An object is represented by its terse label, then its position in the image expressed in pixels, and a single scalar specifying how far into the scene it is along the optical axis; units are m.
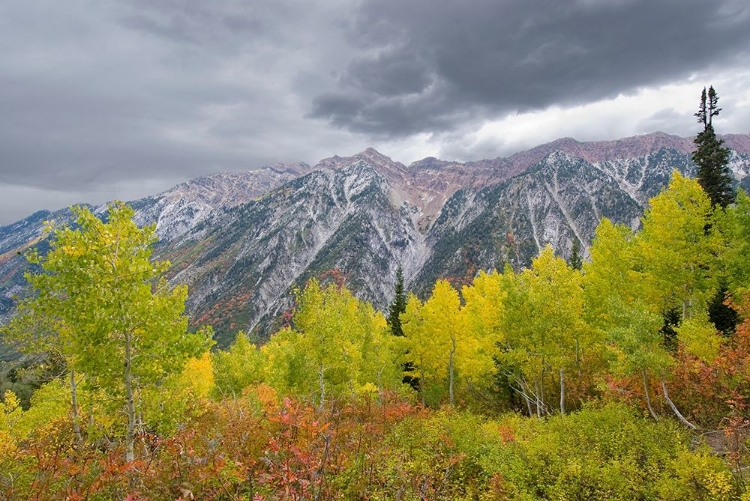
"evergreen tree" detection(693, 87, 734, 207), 33.69
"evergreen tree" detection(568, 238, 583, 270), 50.61
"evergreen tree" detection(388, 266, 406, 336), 45.72
